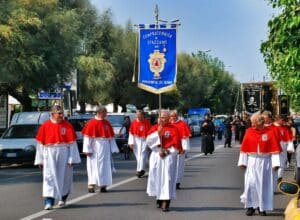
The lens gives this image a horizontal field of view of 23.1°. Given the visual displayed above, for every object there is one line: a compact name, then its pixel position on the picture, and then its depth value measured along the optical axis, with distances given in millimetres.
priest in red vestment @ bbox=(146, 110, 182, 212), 12581
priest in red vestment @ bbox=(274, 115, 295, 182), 17945
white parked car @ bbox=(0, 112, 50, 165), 23656
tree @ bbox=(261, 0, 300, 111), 12883
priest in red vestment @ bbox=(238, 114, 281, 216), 11836
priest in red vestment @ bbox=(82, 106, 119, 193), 15406
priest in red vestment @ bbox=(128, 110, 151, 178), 20016
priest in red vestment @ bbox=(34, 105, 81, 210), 12844
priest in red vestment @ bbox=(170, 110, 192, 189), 16547
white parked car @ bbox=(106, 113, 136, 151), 32262
